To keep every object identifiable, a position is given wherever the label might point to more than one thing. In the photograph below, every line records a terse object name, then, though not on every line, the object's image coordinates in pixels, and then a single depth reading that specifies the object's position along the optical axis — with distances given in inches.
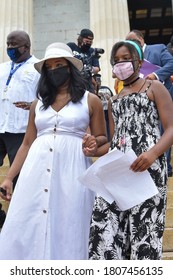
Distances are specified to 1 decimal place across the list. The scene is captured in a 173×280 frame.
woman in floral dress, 103.0
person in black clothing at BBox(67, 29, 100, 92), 272.5
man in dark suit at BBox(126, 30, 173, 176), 209.6
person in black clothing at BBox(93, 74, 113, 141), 267.7
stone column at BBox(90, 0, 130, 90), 529.3
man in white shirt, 178.9
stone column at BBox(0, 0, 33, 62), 548.0
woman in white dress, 115.3
